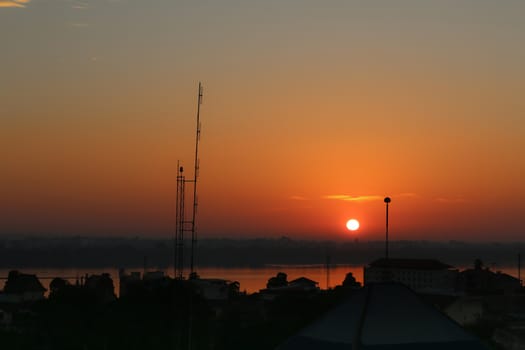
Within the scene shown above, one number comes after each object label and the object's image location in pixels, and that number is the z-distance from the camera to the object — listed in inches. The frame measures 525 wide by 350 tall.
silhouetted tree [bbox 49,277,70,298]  2092.3
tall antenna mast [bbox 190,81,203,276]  1156.5
